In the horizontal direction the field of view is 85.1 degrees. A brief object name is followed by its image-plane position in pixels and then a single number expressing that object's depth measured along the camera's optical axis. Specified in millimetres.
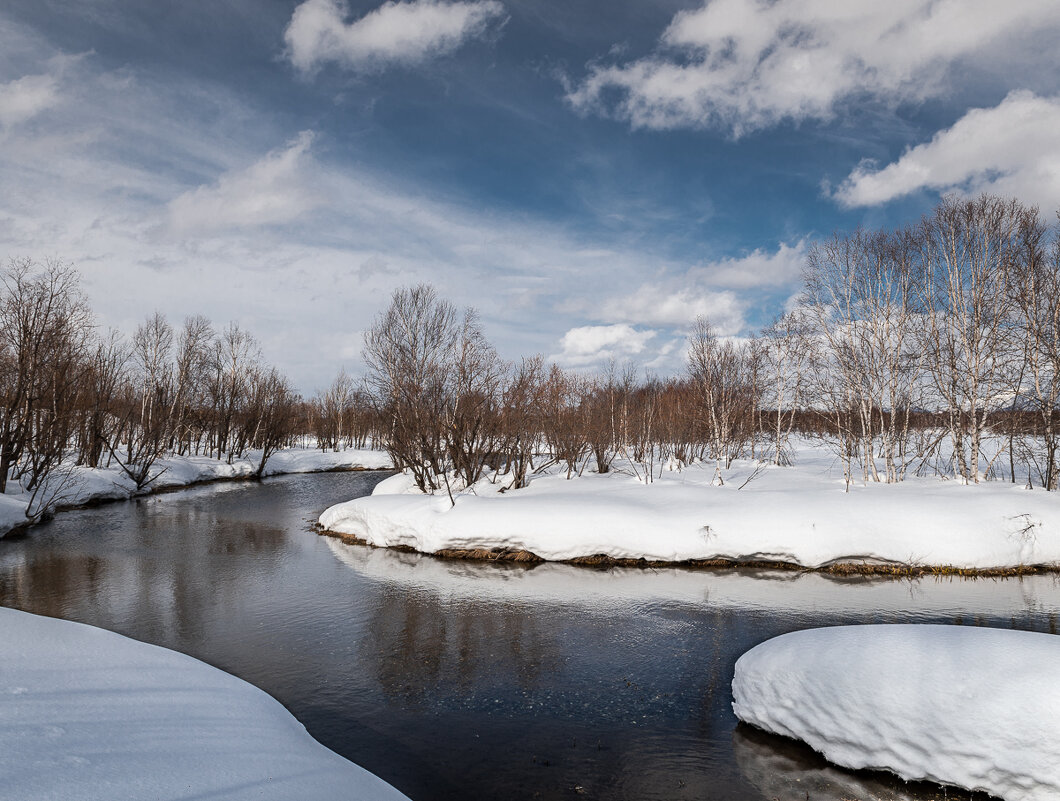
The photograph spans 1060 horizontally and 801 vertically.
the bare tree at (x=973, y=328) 20266
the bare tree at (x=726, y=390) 26391
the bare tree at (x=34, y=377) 22359
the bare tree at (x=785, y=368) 30672
